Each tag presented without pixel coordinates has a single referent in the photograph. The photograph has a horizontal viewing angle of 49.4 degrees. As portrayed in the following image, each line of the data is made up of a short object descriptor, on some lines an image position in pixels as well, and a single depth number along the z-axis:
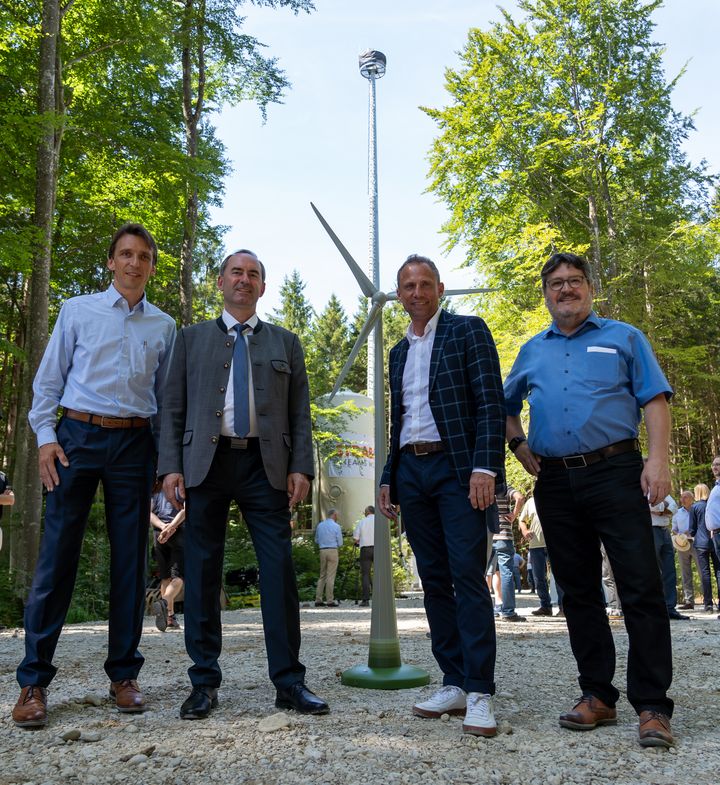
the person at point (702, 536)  11.52
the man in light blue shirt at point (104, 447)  3.80
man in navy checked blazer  3.70
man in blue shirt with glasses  3.48
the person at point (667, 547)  8.88
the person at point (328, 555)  15.48
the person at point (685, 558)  12.76
